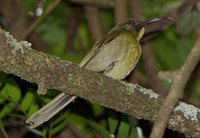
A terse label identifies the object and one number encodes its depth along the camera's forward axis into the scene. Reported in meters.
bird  4.39
